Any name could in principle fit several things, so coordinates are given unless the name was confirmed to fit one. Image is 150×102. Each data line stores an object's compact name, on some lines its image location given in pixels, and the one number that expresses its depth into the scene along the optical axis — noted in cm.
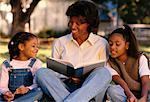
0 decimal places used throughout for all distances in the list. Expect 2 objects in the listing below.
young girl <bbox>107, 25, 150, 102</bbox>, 455
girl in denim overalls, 439
